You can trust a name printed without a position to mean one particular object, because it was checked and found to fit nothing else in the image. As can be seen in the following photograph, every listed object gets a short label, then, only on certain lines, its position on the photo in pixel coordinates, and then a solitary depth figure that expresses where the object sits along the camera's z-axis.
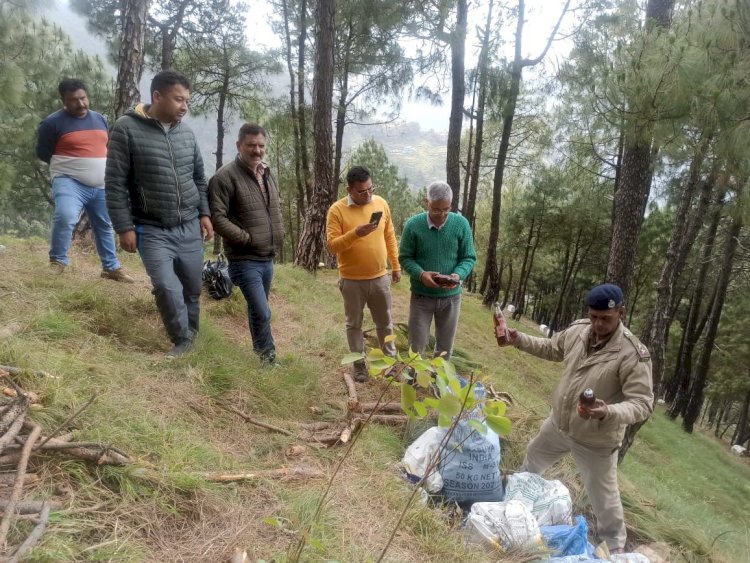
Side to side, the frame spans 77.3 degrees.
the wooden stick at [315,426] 3.15
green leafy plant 1.32
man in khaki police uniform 2.64
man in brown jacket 3.34
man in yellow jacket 3.68
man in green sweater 3.76
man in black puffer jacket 2.94
